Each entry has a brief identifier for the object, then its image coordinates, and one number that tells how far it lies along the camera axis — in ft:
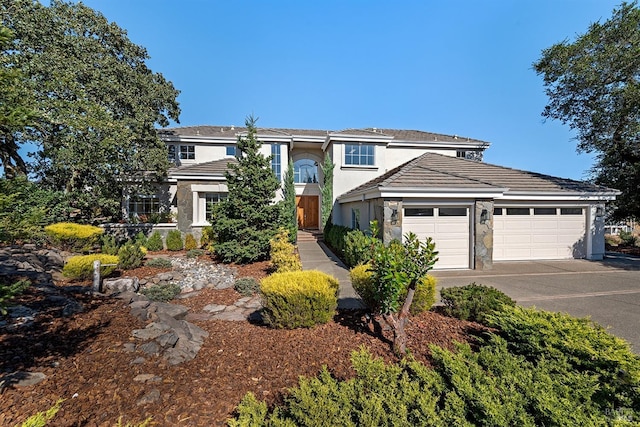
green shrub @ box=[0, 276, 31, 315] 7.88
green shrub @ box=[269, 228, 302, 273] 27.31
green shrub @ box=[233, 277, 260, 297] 23.77
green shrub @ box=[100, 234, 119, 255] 32.40
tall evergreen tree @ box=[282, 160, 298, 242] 49.74
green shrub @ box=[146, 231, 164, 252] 44.75
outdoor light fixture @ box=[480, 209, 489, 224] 31.73
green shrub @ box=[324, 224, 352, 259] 38.67
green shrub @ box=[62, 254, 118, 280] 24.11
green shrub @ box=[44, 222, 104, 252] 33.04
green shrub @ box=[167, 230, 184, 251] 45.56
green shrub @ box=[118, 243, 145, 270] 30.27
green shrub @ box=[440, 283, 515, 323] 15.97
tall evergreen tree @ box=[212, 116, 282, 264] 34.58
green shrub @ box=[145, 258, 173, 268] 32.42
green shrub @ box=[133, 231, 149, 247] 44.36
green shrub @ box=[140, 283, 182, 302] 22.18
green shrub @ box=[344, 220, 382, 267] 28.58
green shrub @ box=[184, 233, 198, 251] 46.42
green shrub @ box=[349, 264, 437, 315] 15.86
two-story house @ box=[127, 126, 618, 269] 31.60
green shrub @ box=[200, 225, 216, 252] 46.19
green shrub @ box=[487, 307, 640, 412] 9.21
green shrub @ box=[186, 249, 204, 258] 39.33
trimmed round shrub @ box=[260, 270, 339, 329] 15.17
